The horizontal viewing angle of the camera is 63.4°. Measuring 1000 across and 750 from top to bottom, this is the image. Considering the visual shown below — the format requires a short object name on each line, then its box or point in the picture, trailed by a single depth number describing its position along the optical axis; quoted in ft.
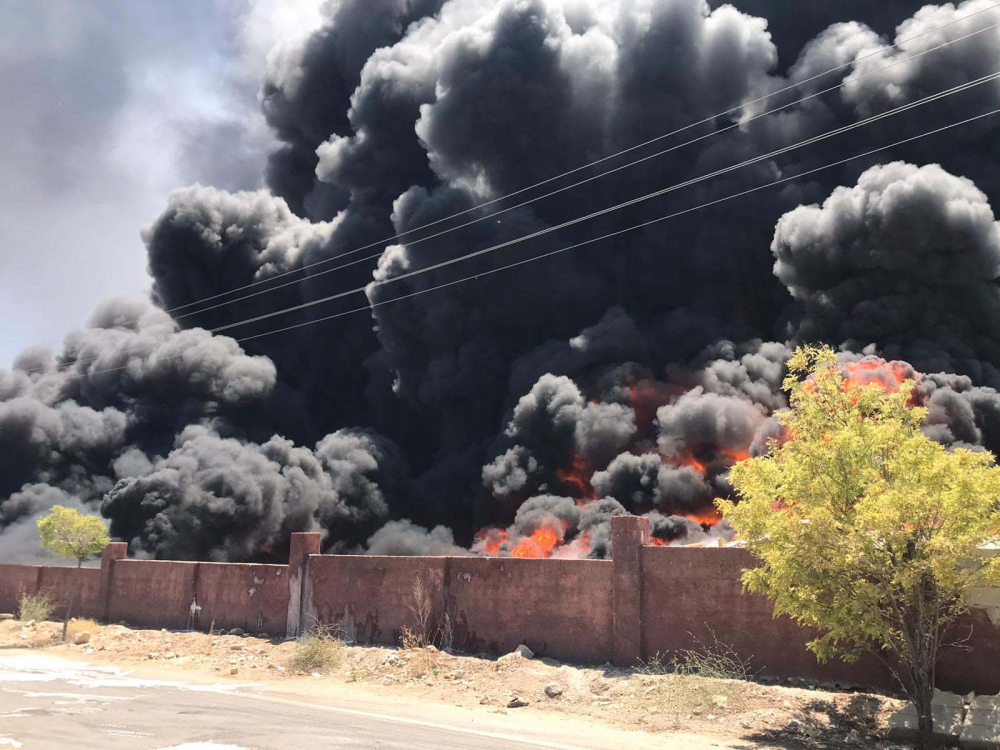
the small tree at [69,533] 85.05
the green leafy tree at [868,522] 36.19
